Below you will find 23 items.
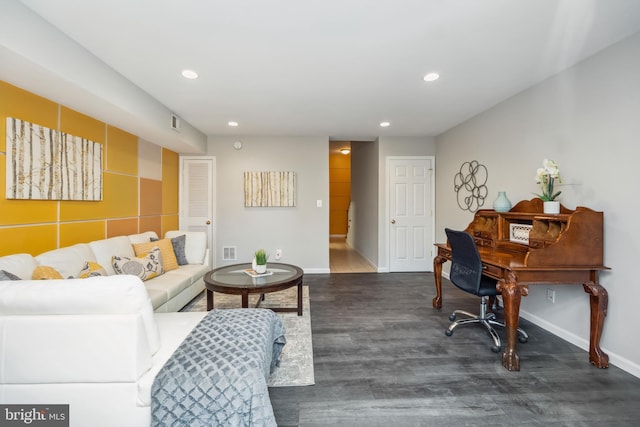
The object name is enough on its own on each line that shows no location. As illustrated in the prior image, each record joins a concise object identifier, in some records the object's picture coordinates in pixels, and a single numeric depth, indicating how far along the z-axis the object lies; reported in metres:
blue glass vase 3.01
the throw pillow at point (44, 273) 1.93
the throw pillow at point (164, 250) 3.22
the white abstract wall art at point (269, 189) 4.90
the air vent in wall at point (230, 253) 4.95
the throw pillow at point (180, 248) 3.60
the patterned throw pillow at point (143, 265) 2.77
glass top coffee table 2.62
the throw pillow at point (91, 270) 2.24
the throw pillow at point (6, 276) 1.64
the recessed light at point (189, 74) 2.58
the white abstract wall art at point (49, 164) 2.17
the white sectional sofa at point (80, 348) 1.23
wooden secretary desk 2.12
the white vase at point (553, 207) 2.45
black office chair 2.41
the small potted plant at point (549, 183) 2.44
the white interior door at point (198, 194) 4.89
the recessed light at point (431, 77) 2.65
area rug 1.98
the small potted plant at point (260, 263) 3.05
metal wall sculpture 3.78
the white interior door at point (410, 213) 5.07
